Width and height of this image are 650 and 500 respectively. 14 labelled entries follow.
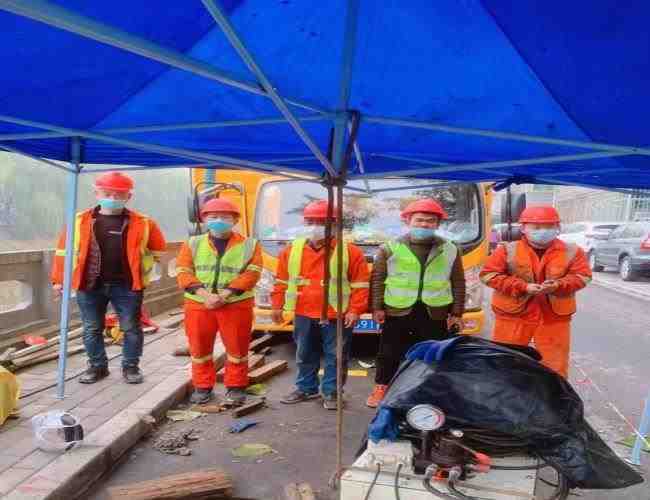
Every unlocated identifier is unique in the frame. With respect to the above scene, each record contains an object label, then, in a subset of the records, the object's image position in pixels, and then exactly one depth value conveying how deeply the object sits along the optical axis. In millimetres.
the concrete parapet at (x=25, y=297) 6118
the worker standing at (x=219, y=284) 4781
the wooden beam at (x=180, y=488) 3256
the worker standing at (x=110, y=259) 4902
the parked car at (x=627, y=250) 15352
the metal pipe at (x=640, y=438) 4020
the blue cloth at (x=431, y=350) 2682
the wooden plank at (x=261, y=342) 6970
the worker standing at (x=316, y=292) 4887
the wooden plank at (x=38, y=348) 5705
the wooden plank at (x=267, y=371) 5746
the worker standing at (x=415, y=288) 4656
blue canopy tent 2084
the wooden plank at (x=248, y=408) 4809
